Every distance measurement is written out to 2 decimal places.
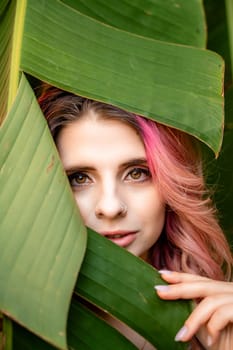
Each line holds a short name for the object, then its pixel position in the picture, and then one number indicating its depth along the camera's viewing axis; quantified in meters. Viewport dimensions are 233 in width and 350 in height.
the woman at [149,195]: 0.99
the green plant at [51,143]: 0.77
